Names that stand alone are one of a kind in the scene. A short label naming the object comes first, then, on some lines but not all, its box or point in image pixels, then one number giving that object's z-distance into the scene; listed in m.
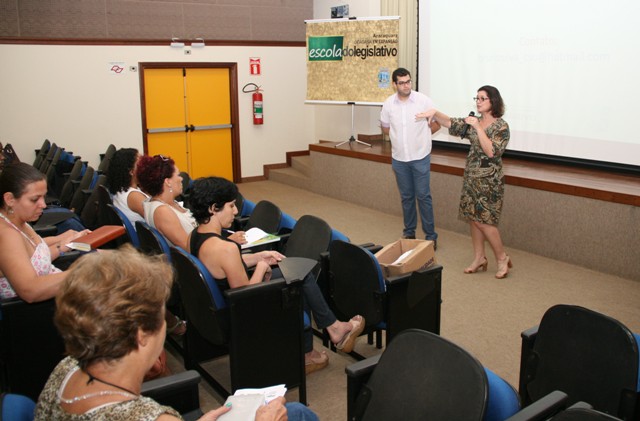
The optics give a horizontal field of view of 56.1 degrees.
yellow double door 8.65
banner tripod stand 8.44
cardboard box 3.33
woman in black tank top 2.83
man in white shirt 5.58
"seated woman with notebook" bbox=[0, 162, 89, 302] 2.63
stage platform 4.89
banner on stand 7.62
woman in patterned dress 4.62
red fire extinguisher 9.31
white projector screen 5.43
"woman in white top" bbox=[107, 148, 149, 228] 4.31
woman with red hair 3.52
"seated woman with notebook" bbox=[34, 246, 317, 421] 1.44
